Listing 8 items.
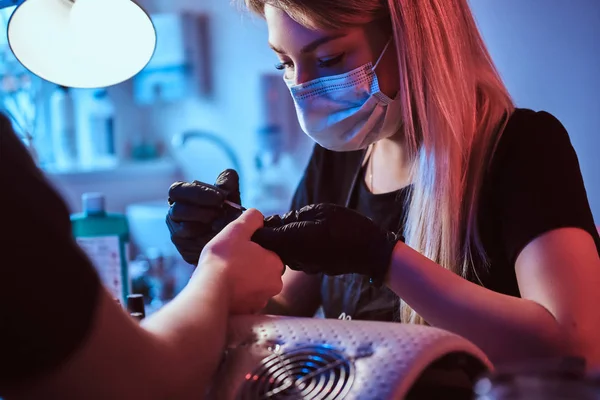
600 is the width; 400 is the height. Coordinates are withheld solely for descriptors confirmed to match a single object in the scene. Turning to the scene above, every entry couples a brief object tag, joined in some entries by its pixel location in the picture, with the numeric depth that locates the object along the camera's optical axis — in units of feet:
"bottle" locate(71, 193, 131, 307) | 4.34
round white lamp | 3.48
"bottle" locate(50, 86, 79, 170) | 9.61
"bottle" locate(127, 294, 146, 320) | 3.37
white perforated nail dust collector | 1.85
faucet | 8.73
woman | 2.98
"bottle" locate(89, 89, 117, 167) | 10.22
